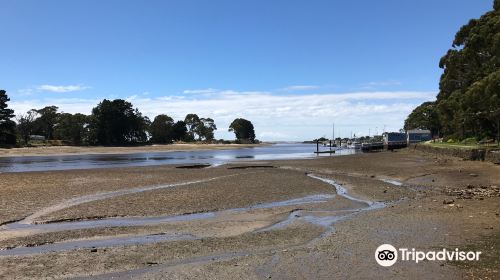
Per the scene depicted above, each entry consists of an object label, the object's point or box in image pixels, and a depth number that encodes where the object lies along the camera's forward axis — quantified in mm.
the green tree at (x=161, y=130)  162250
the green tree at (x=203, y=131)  192000
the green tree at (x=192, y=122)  190375
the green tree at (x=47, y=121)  138375
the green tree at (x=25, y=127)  126044
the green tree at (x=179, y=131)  170250
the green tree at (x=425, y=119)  118881
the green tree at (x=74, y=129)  126875
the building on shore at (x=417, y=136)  122562
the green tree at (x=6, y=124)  104062
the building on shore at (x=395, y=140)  110662
